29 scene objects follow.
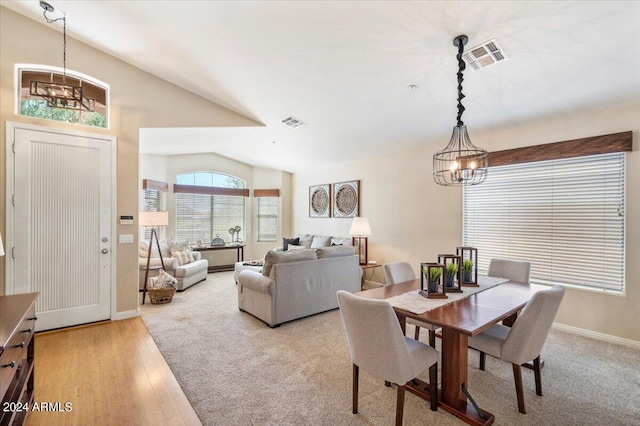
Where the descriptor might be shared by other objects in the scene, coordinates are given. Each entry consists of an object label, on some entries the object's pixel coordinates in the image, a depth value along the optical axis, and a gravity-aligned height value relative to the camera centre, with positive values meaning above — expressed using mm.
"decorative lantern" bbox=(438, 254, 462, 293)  2582 -560
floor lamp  4871 -162
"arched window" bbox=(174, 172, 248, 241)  7379 +155
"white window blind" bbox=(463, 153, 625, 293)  3316 -79
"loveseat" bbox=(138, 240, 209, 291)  5414 -1079
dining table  1944 -714
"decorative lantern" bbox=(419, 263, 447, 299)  2447 -578
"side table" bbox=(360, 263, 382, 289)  5836 -1322
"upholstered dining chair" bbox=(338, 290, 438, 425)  1790 -853
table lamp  5445 -376
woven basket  4617 -1329
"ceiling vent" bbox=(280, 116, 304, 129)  4805 +1494
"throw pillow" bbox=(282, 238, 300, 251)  7045 -721
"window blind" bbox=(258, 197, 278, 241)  8266 -198
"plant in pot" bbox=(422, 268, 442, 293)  2453 -543
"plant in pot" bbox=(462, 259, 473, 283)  2852 -562
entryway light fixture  2699 +1112
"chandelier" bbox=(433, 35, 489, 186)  2379 +433
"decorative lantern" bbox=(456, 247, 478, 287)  2842 -610
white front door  3324 -152
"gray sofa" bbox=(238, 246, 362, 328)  3693 -979
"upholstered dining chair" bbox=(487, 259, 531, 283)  3195 -641
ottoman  5577 -1059
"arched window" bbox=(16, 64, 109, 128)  3416 +1391
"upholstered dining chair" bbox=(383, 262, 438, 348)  3070 -659
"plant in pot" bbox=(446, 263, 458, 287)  2613 -532
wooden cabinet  1395 -781
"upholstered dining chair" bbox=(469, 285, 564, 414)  1983 -862
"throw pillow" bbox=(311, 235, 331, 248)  6323 -659
